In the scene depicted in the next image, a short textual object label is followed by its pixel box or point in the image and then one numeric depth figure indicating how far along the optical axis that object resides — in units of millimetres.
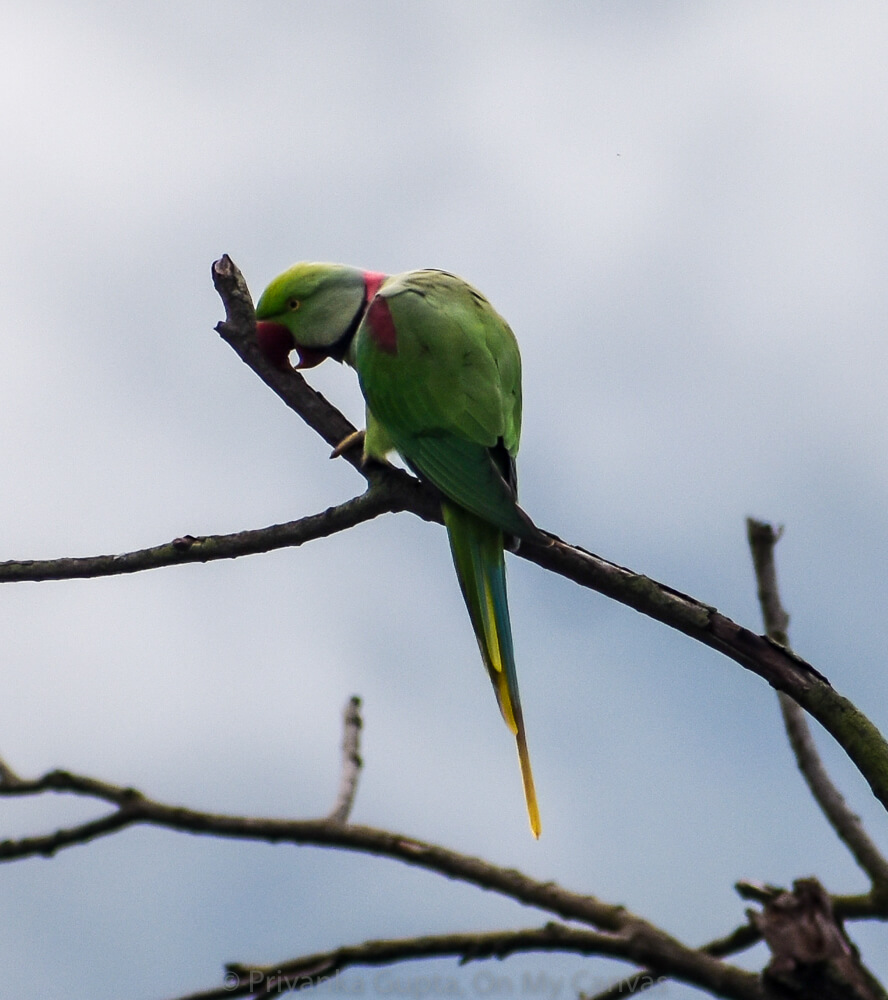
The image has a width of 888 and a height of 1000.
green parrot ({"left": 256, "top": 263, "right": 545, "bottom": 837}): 14043
